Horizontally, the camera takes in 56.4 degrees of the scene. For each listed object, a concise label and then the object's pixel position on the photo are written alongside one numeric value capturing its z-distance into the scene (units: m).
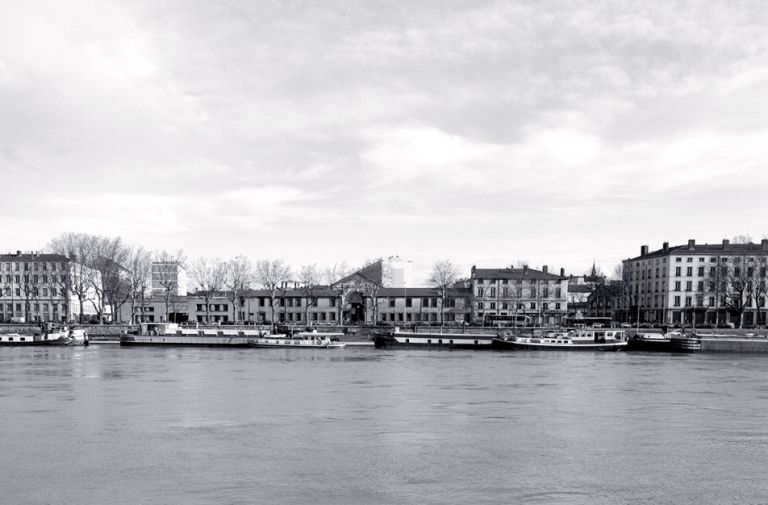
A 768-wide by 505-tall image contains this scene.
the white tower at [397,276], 131.40
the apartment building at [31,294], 124.06
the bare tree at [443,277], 115.69
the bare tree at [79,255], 97.19
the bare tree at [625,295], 131.50
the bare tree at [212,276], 113.19
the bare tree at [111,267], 96.32
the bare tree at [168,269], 121.03
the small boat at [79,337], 80.56
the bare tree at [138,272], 101.36
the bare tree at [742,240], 120.12
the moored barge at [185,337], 79.94
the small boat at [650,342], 77.00
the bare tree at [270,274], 115.50
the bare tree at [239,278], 115.44
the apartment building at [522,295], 116.94
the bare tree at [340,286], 113.94
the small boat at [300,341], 76.88
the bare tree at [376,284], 113.12
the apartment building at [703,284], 107.50
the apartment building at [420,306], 117.94
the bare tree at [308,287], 115.23
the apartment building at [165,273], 123.38
